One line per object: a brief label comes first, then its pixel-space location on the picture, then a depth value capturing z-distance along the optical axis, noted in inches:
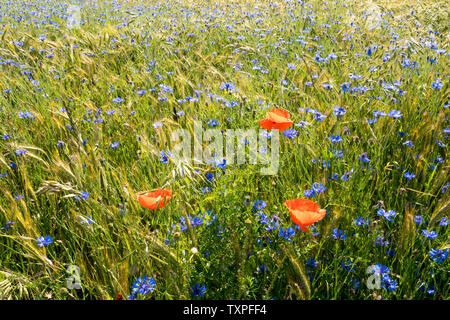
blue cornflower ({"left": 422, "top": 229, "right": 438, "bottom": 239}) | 52.4
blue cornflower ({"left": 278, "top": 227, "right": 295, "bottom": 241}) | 55.2
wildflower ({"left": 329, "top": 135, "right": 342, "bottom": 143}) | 72.4
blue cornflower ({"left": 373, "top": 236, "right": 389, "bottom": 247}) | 54.6
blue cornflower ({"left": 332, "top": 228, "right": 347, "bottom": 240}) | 55.8
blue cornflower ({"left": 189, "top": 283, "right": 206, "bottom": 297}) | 52.6
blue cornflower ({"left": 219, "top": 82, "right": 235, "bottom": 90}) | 90.5
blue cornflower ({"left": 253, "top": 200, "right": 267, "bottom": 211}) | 59.6
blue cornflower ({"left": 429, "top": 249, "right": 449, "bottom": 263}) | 52.1
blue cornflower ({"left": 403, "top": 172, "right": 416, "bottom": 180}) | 66.4
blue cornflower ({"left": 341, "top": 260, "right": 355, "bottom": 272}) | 54.9
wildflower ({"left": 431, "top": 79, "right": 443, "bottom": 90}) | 86.0
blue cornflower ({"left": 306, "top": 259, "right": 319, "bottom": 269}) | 56.1
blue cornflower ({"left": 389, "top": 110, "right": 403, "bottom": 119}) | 76.4
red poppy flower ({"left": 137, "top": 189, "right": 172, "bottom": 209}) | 51.3
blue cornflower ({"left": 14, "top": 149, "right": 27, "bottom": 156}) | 70.3
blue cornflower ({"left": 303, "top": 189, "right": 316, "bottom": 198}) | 62.1
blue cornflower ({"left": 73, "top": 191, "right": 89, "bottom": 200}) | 51.1
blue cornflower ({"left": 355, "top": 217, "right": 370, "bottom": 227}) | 56.9
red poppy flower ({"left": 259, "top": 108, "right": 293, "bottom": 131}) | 65.6
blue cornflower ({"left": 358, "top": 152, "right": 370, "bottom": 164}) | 66.0
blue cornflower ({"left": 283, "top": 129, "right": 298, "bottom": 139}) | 72.4
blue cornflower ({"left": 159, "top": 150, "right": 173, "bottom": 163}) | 67.7
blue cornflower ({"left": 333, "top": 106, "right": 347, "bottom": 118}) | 74.9
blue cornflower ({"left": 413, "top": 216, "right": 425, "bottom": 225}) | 58.6
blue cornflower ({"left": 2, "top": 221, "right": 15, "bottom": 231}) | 62.2
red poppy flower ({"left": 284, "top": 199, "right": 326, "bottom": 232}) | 47.1
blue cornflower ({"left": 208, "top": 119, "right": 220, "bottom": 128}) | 84.7
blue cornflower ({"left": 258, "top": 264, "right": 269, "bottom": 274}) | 56.0
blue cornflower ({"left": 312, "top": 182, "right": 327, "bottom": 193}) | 60.8
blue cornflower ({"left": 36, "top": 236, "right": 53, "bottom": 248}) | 56.7
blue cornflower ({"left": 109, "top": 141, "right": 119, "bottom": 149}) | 80.9
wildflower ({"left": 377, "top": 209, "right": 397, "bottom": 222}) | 57.8
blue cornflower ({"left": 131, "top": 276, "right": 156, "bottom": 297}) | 49.6
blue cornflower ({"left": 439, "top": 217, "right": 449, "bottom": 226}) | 56.3
